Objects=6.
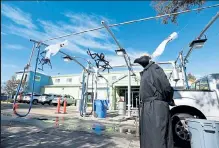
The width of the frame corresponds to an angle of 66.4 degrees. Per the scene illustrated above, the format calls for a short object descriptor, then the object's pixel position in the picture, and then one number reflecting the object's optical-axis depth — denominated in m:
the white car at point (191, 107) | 4.50
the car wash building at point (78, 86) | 22.59
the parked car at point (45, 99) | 26.52
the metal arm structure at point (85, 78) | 11.96
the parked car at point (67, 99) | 26.29
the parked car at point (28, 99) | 26.96
